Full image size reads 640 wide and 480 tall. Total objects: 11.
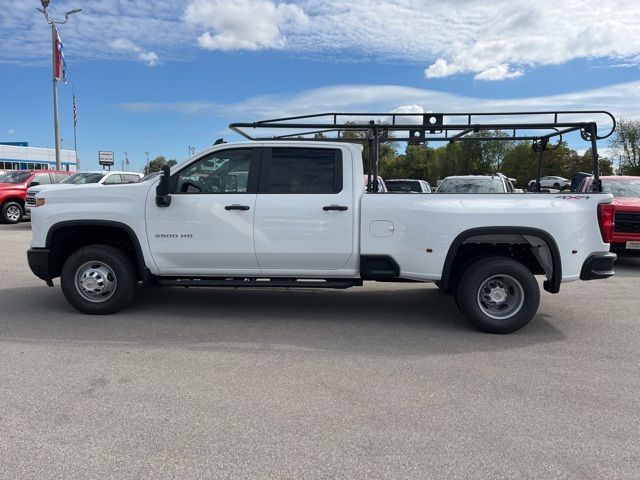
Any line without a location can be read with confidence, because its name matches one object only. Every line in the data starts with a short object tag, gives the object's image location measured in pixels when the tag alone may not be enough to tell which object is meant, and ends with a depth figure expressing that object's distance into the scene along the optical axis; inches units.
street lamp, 948.0
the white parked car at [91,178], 623.2
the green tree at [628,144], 2103.8
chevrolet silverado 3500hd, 204.8
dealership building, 2576.3
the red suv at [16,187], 666.8
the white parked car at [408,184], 503.2
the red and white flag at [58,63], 966.4
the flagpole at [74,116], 1448.1
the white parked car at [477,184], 328.3
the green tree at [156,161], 3791.6
